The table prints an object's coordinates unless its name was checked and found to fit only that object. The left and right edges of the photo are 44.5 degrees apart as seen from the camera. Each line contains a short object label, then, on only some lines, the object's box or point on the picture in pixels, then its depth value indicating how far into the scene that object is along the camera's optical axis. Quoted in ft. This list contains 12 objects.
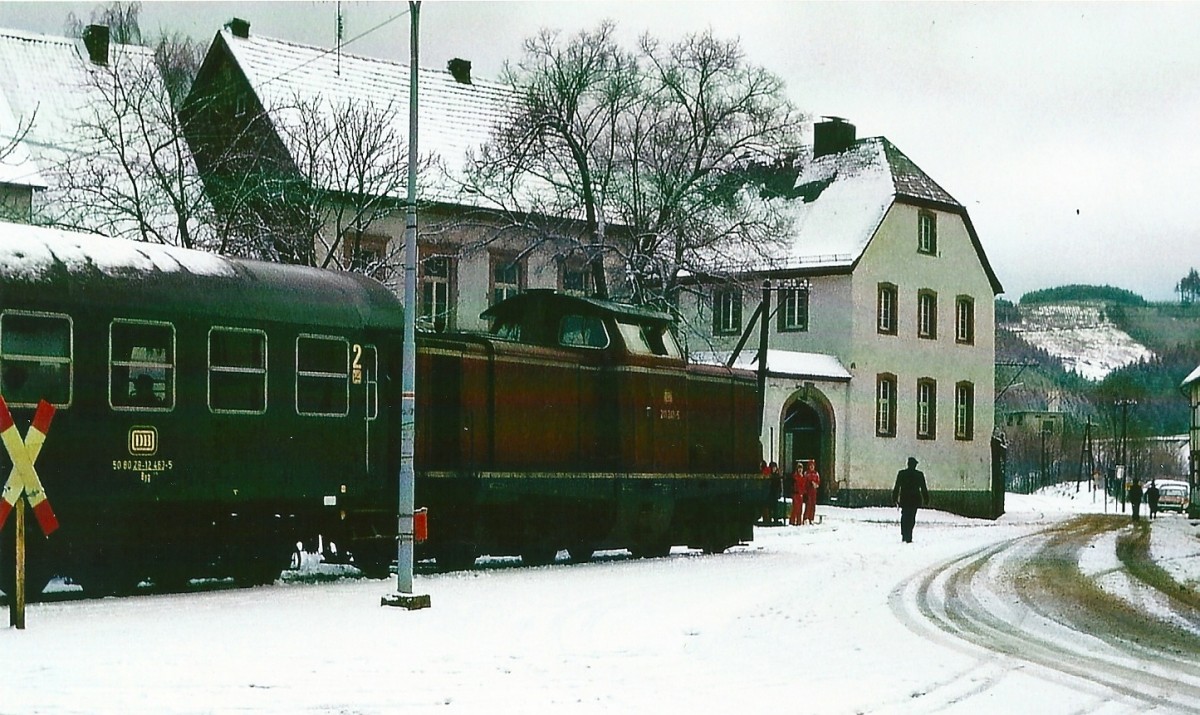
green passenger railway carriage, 49.65
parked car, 222.89
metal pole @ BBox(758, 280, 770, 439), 112.88
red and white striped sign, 42.25
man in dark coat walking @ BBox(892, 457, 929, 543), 96.99
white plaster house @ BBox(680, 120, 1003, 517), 157.17
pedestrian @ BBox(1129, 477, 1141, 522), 175.01
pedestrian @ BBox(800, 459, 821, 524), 124.26
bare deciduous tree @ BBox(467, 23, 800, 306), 121.08
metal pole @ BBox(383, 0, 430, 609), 50.70
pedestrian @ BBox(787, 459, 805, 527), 121.70
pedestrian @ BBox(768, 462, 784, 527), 116.98
